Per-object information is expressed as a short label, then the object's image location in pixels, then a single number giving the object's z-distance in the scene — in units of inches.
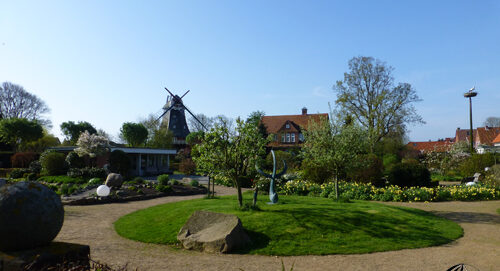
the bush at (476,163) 1060.5
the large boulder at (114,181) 806.5
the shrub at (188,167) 1499.8
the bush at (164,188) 803.5
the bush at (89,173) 1055.6
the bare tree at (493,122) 2893.7
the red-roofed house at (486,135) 2337.6
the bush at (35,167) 1198.1
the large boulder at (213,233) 318.2
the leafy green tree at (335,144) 588.7
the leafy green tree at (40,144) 1734.4
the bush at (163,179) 880.3
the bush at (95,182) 904.9
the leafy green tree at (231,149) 454.9
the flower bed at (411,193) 680.4
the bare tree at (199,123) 2851.1
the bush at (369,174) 862.5
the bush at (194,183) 920.3
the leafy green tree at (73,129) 1833.2
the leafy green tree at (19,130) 1508.4
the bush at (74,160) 1133.1
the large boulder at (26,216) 185.8
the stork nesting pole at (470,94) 1314.1
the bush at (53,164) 1121.4
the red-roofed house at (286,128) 1935.3
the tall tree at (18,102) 2004.2
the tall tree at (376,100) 1466.5
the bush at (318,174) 869.2
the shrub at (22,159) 1381.6
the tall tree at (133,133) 1814.7
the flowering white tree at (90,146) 1082.7
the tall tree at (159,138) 2035.4
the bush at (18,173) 1157.7
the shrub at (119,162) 1113.4
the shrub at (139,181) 938.4
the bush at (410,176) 791.1
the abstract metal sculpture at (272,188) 514.2
